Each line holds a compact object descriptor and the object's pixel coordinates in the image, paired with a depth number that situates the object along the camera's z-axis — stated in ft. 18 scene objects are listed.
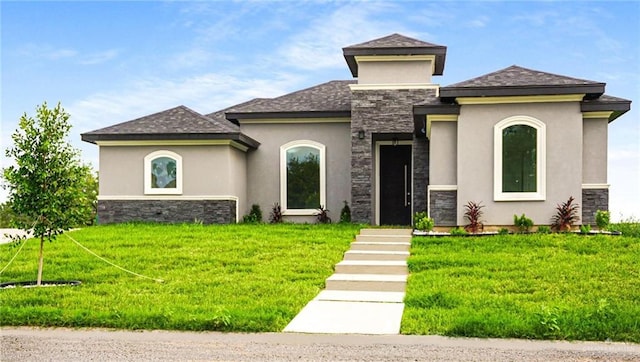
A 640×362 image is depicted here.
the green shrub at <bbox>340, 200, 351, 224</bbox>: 60.85
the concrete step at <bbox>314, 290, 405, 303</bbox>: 30.12
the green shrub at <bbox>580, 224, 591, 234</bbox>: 44.96
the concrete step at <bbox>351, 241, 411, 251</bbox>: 42.83
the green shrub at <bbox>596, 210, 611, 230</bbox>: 47.21
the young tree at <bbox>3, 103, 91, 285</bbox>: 33.04
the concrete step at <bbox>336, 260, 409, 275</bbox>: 36.99
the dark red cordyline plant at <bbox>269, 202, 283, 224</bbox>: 62.13
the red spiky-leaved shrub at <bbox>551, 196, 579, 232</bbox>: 46.73
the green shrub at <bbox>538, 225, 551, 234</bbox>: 46.06
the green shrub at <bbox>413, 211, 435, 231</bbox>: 47.44
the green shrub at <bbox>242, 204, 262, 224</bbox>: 61.72
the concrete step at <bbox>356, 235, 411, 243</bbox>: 45.68
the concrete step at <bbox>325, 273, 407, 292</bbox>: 33.17
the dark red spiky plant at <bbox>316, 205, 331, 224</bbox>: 61.41
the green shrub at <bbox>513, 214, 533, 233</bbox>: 46.68
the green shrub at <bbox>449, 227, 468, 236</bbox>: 46.01
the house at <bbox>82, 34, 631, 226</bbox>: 47.65
